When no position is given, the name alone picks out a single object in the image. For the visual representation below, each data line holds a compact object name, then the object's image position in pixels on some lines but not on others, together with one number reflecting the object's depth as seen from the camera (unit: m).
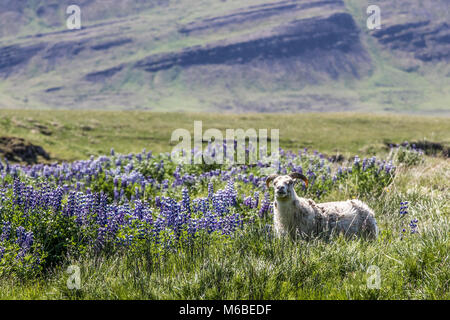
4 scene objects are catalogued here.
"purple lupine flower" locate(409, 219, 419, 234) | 15.23
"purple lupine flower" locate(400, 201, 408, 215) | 16.87
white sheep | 15.95
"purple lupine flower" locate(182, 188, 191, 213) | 16.36
